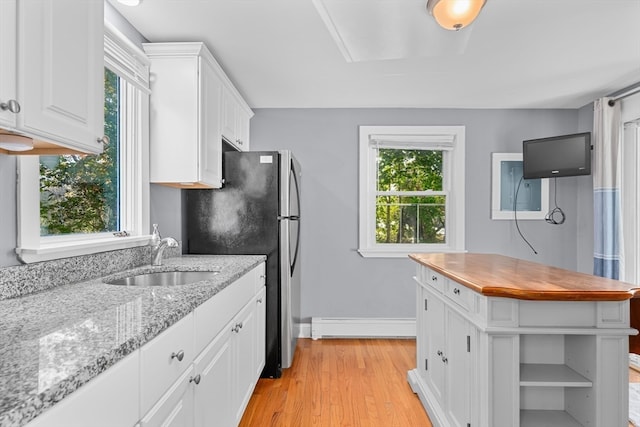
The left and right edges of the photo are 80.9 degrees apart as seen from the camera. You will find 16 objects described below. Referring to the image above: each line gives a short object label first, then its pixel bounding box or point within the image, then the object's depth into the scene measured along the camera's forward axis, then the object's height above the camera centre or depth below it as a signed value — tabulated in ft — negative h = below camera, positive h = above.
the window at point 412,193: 12.84 +0.68
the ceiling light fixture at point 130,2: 6.38 +3.58
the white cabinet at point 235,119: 9.53 +2.58
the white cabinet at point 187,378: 2.45 -1.61
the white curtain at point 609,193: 10.78 +0.62
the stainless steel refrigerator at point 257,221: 9.14 -0.24
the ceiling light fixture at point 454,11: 5.49 +3.05
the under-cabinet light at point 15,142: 3.59 +0.66
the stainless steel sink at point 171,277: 6.45 -1.21
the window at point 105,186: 4.83 +0.39
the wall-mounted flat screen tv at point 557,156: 11.22 +1.78
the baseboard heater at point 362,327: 12.39 -3.82
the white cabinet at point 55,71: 3.21 +1.34
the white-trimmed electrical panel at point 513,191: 12.71 +0.75
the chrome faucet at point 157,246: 6.97 -0.67
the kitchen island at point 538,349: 4.69 -1.84
